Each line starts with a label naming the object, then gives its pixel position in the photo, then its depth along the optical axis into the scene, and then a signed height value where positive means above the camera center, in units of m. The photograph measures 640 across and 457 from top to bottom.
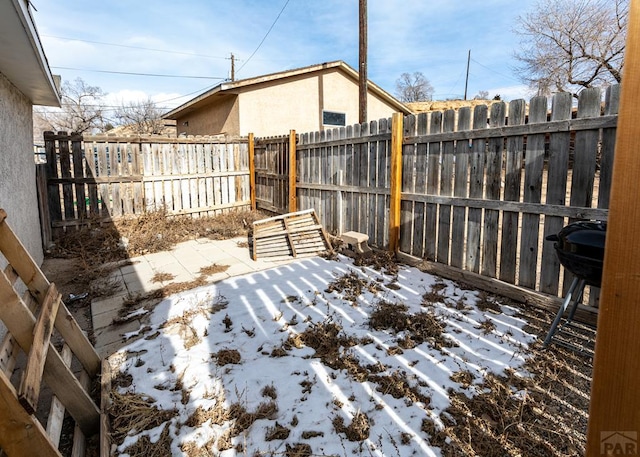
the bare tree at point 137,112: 32.75 +6.60
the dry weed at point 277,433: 1.95 -1.44
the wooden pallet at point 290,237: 5.66 -0.94
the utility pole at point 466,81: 40.51 +11.70
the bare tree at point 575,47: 15.43 +6.37
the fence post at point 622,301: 0.69 -0.25
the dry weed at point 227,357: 2.68 -1.39
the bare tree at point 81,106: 27.08 +5.98
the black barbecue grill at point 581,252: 2.31 -0.50
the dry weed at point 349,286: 3.91 -1.26
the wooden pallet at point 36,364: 1.38 -0.91
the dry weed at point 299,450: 1.83 -1.45
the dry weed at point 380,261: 4.67 -1.16
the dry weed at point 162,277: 4.68 -1.33
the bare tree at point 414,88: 40.69 +11.04
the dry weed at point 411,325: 2.91 -1.31
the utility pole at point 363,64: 8.46 +2.91
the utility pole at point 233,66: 26.83 +8.83
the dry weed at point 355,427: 1.94 -1.42
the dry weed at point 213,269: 4.91 -1.30
